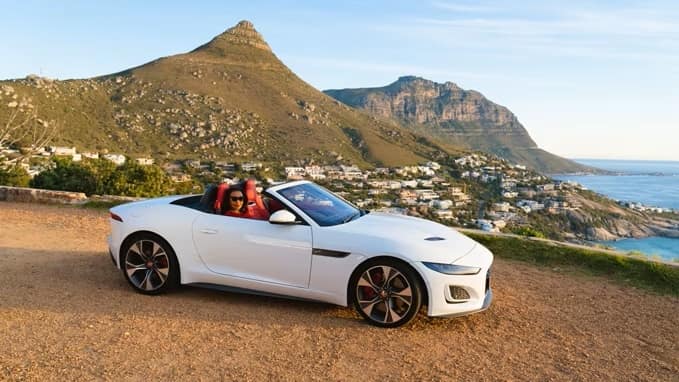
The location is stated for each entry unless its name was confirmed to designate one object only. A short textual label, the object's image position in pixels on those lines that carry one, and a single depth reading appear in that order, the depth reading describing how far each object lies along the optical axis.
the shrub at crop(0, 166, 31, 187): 18.91
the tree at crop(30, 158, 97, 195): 17.80
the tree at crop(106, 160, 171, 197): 17.94
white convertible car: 5.02
